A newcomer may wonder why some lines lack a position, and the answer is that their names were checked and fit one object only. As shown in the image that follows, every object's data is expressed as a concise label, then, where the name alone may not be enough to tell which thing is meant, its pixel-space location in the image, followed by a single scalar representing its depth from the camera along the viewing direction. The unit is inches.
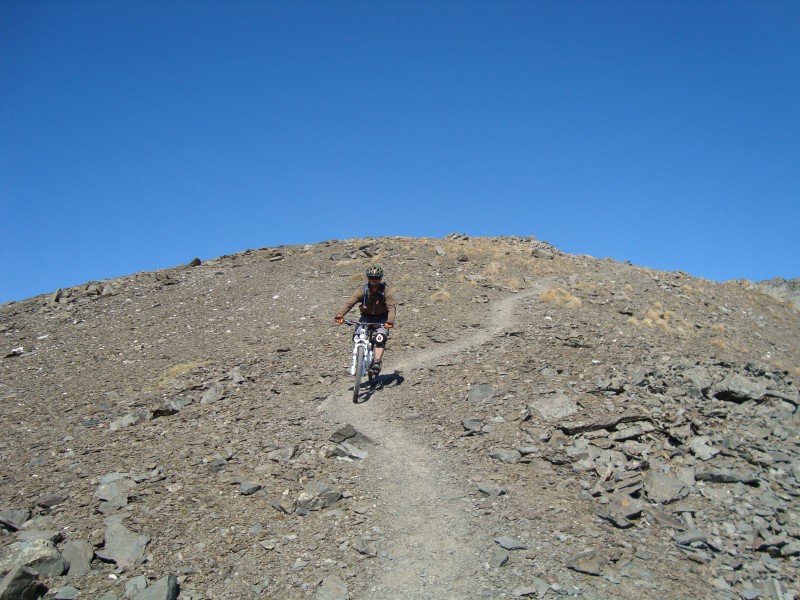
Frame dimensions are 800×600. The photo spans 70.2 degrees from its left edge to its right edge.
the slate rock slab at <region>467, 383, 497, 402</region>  514.3
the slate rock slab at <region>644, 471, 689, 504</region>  355.9
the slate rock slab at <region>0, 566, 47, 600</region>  263.0
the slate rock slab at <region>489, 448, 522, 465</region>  401.4
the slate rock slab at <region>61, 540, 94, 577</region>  291.3
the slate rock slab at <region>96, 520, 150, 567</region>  297.7
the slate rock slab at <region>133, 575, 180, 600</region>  268.2
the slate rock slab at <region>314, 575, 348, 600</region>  269.5
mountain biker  535.8
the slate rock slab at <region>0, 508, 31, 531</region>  336.2
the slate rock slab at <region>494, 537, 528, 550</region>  302.5
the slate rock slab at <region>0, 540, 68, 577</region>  284.8
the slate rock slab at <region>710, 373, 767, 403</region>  514.9
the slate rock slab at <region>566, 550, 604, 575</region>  282.8
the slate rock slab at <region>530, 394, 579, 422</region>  462.6
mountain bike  524.7
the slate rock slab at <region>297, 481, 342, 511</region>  344.2
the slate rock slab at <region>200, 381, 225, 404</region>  536.7
